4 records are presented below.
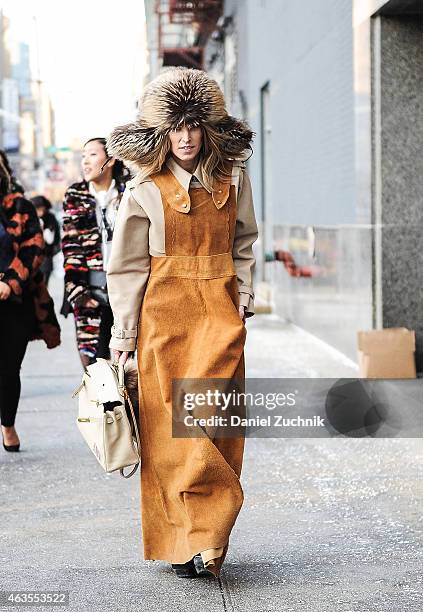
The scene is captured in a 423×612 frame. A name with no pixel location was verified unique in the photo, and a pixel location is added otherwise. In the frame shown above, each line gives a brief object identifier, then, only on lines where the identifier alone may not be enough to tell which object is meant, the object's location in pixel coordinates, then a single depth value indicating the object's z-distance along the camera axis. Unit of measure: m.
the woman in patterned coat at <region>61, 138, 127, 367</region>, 12.82
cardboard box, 16.09
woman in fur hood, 8.50
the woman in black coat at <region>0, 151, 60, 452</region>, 13.17
